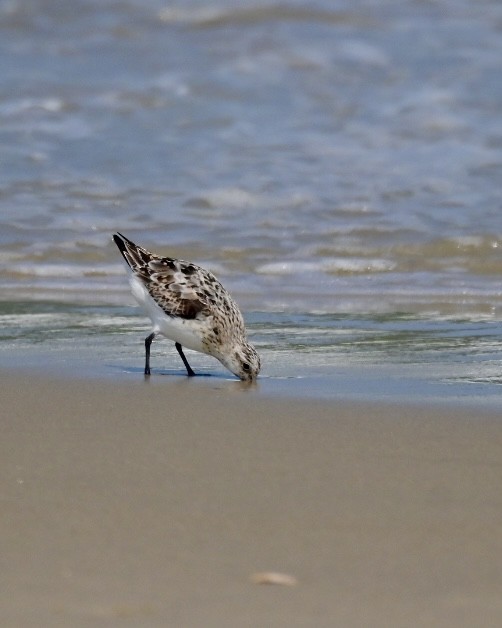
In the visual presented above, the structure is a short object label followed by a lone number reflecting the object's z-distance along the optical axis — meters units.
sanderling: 13.73
